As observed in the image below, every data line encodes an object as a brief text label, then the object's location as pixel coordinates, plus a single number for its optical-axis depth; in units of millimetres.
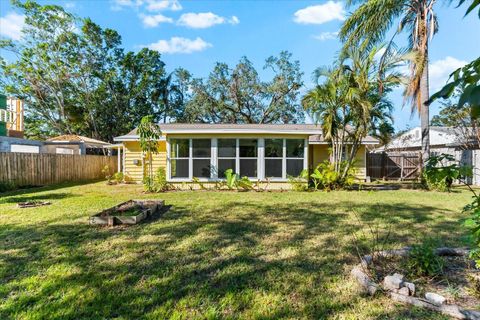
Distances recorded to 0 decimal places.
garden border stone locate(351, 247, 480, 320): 2283
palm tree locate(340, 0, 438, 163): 10336
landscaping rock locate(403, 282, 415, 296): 2607
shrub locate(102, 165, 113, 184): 15377
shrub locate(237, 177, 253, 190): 10562
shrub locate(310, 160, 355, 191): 10457
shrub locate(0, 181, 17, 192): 10266
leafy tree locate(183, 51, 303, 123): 24844
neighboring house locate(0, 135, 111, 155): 15828
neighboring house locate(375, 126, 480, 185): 12852
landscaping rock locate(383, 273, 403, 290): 2662
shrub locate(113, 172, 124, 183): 13342
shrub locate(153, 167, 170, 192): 10253
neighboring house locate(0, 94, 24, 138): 14039
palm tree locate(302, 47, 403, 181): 9617
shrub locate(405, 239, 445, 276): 2992
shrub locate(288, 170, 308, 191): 10594
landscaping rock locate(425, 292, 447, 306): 2438
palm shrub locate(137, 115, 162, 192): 10352
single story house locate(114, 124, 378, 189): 11016
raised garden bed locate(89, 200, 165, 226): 5320
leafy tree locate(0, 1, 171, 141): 22562
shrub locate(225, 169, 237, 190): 10461
